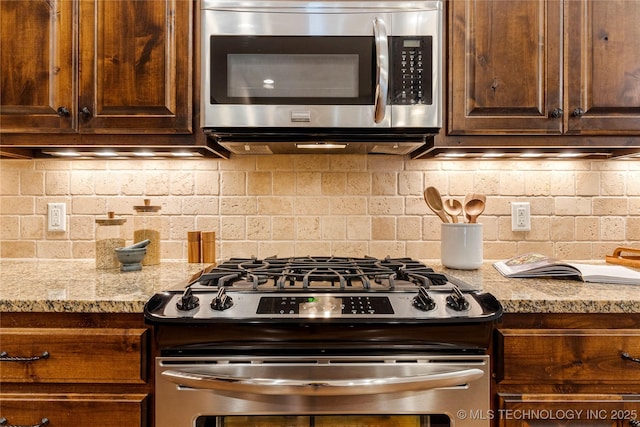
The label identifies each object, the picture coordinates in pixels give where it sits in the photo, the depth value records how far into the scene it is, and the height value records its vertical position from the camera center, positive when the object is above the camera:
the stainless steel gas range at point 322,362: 0.93 -0.37
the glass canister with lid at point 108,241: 1.47 -0.11
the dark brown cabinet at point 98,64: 1.31 +0.50
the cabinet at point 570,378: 0.98 -0.42
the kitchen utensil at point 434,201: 1.53 +0.04
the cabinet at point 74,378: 0.97 -0.41
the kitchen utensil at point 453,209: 1.51 +0.01
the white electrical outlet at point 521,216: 1.66 -0.02
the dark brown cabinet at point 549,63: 1.31 +0.50
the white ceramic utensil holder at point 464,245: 1.43 -0.12
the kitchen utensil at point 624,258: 1.48 -0.18
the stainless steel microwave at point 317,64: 1.27 +0.48
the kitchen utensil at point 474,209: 1.48 +0.01
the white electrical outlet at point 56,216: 1.65 -0.02
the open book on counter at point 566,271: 1.18 -0.19
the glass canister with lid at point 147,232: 1.55 -0.08
